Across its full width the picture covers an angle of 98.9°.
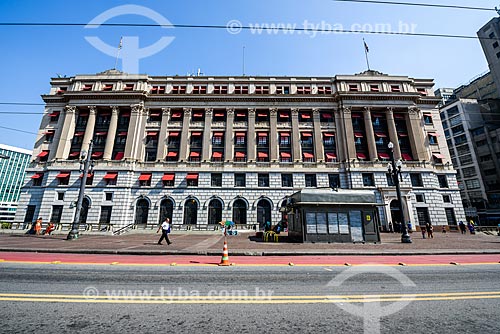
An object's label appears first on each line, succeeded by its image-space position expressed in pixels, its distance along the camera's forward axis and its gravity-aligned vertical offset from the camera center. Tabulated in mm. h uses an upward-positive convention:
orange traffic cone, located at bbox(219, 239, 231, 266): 8023 -1302
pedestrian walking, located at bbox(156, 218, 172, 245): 13294 -234
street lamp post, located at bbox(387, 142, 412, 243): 15852 +907
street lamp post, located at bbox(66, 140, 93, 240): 16797 +845
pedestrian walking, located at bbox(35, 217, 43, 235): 21930 -280
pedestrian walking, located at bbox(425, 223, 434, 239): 20562 -589
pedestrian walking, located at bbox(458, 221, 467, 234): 27094 -472
